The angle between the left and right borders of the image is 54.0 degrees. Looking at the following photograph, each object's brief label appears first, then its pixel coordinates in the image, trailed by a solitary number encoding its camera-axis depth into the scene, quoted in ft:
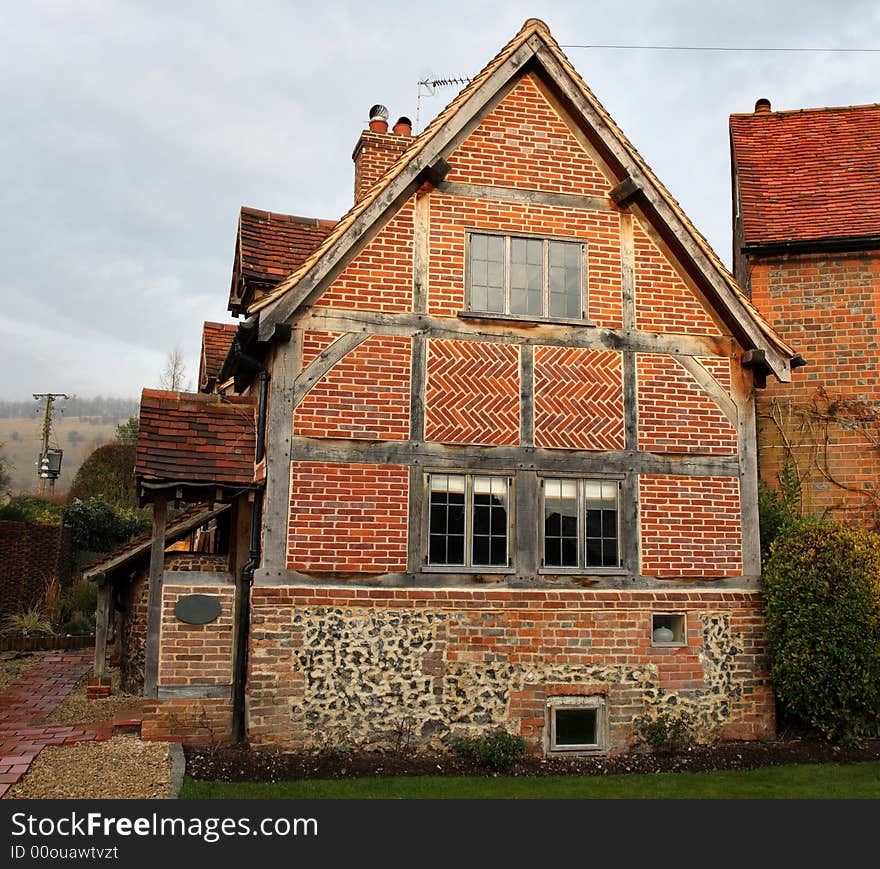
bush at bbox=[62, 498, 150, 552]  81.51
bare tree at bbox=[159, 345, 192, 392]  164.04
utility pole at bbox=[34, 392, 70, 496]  91.66
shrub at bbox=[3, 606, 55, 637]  65.10
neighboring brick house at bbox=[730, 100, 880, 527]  42.60
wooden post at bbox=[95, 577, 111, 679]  45.89
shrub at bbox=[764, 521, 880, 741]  34.01
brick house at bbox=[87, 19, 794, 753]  33.42
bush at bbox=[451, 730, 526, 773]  32.71
